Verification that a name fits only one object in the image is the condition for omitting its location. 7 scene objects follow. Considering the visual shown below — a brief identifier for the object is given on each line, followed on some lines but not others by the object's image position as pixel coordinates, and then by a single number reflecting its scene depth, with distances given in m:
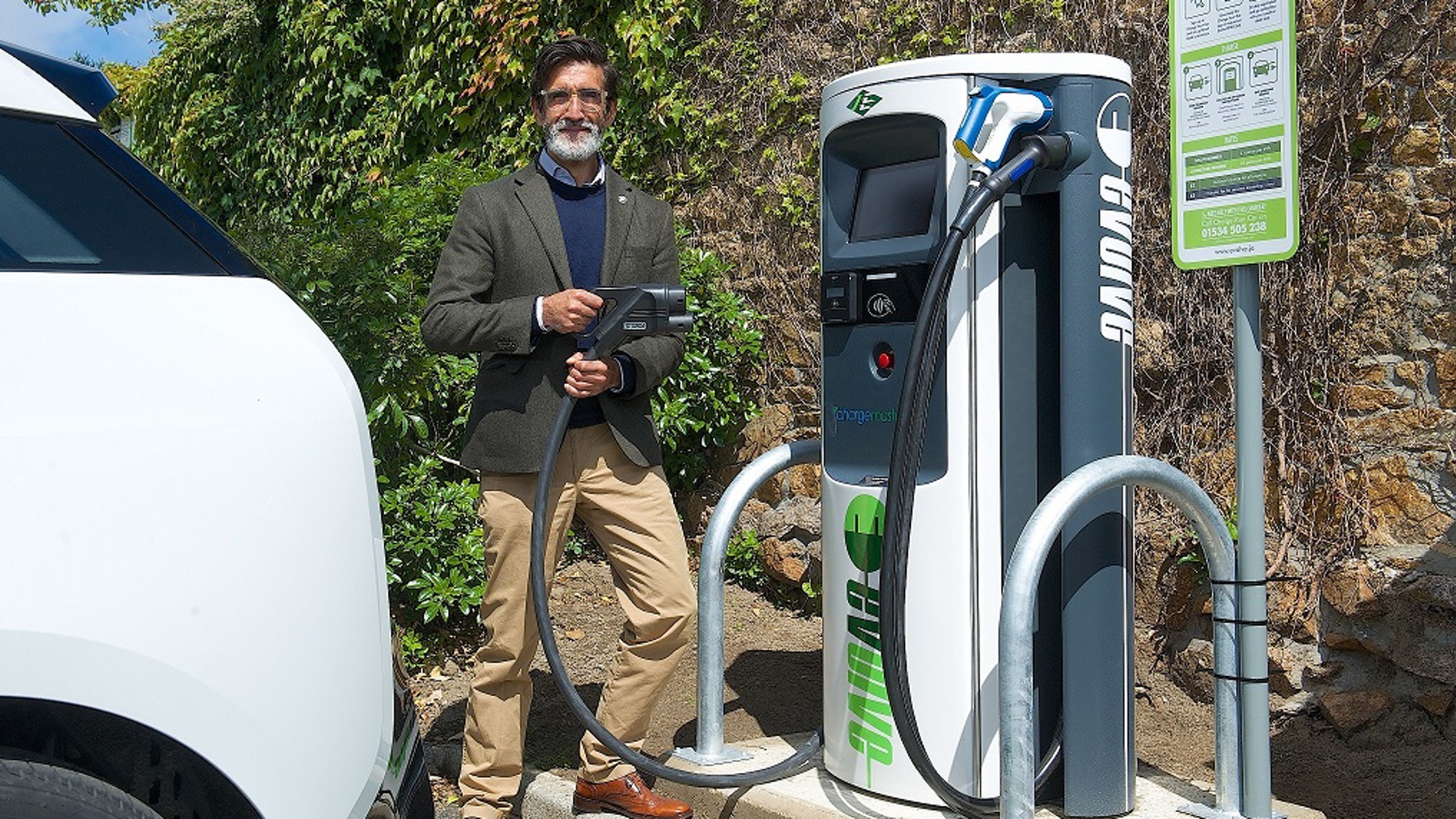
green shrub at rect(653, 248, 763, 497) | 5.99
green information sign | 2.88
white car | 1.74
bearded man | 3.47
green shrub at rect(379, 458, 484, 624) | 5.27
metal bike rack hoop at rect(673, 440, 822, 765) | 3.70
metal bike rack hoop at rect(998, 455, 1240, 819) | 2.87
